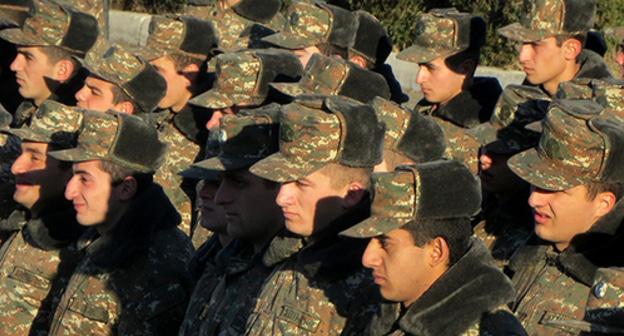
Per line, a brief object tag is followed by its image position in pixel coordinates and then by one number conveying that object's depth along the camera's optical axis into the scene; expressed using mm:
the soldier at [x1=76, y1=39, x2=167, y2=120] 10734
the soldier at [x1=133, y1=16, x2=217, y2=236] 10438
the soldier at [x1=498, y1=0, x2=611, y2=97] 10008
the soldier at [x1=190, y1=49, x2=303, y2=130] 10094
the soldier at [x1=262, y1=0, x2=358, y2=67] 11398
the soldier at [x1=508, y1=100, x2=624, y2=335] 7453
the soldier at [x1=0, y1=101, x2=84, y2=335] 9336
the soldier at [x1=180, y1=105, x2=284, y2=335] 7832
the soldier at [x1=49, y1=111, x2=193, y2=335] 8477
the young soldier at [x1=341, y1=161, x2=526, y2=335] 6223
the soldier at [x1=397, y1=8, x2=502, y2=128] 10305
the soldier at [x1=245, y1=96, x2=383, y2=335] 7113
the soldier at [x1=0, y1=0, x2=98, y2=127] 11820
